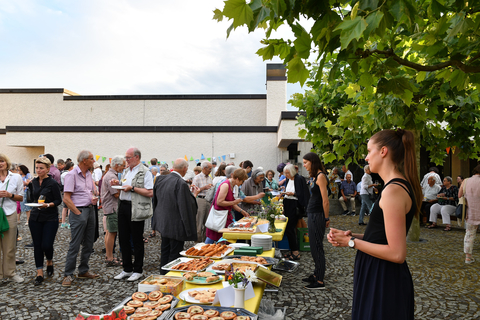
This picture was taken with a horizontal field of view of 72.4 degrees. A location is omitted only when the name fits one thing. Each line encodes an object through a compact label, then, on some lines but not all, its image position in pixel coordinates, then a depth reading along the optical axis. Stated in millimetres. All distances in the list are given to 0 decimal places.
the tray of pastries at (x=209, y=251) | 3801
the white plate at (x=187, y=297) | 2455
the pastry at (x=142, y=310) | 2196
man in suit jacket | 4475
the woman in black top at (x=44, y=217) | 5257
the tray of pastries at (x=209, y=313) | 2164
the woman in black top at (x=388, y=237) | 1859
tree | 1734
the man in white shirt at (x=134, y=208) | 5270
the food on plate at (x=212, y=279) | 2881
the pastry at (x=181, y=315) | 2154
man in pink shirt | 5215
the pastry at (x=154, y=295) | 2439
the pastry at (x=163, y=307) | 2260
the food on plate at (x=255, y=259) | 3565
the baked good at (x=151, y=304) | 2295
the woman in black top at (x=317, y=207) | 5027
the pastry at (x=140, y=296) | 2430
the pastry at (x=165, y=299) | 2375
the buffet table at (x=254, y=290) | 2461
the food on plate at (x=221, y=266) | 3279
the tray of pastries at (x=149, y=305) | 2156
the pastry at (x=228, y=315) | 2176
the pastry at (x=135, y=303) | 2299
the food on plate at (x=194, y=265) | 3258
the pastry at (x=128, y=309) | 2195
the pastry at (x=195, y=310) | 2230
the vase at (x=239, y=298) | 2400
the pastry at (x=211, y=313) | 2215
